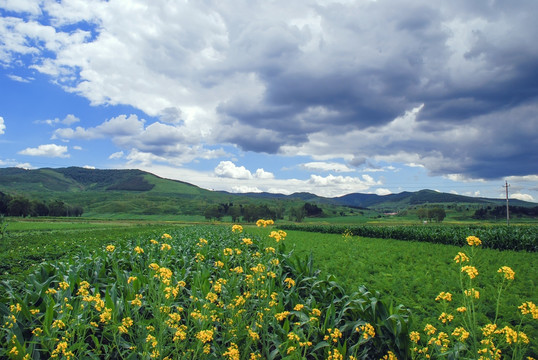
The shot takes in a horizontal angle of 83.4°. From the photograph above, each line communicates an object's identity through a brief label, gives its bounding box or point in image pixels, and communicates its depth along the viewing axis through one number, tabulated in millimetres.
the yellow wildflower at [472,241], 4611
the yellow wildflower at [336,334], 4273
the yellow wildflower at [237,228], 6817
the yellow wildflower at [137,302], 4537
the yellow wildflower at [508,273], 3790
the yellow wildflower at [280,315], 4555
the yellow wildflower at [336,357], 4026
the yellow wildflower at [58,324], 4006
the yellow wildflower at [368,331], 4445
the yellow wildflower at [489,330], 3595
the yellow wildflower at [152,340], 3759
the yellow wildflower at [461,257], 4272
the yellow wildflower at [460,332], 3735
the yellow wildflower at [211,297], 4816
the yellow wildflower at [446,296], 4200
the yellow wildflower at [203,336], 3816
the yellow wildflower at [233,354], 3929
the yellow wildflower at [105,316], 4055
